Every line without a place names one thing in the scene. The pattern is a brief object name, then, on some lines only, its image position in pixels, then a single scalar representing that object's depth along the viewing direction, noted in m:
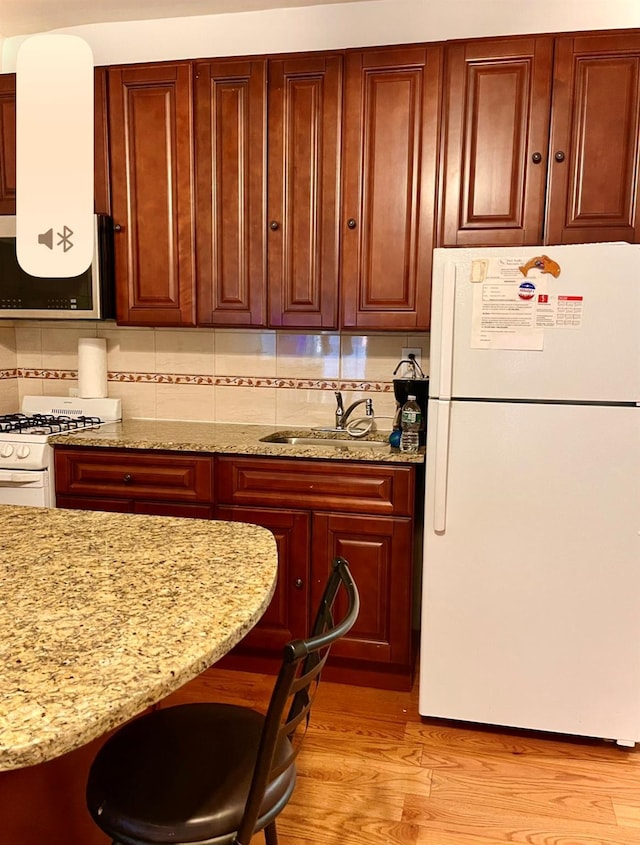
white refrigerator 1.94
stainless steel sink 2.71
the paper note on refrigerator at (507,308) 1.96
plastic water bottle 2.33
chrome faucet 2.75
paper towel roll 2.98
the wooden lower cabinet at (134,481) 2.47
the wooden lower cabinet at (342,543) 2.33
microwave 2.66
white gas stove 2.50
